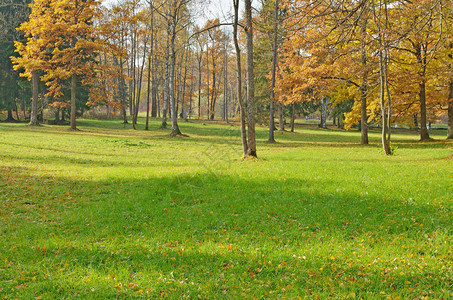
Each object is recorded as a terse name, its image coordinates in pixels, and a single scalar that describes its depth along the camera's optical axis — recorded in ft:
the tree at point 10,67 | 116.08
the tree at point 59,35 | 91.25
